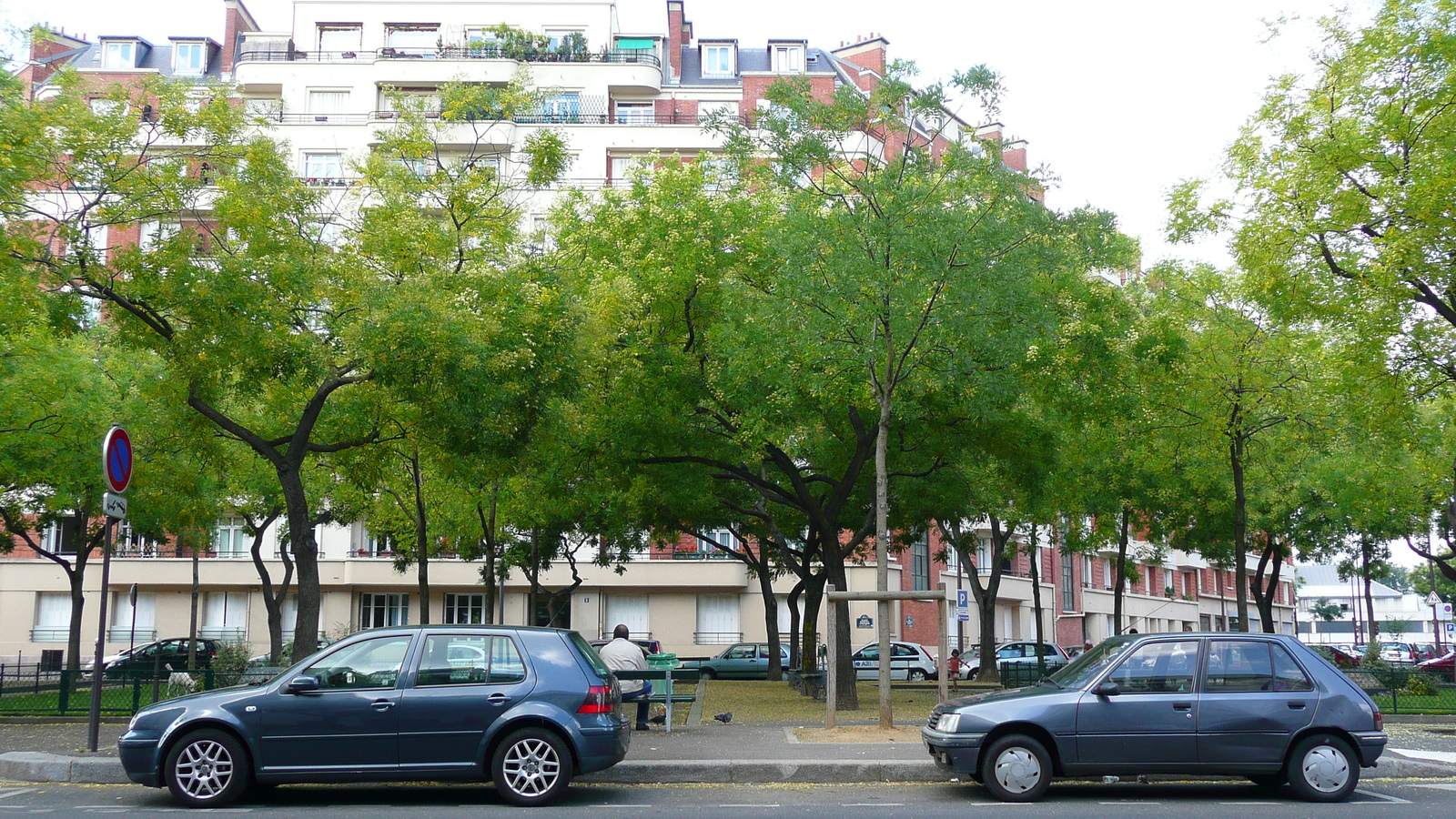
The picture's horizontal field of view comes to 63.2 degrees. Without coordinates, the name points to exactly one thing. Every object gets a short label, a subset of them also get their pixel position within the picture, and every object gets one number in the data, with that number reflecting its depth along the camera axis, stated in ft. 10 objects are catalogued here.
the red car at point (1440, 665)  117.04
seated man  51.96
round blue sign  41.34
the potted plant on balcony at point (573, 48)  159.84
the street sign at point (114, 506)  41.52
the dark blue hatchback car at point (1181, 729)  35.42
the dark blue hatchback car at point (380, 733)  33.81
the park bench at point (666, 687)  49.25
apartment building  154.30
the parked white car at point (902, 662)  124.98
